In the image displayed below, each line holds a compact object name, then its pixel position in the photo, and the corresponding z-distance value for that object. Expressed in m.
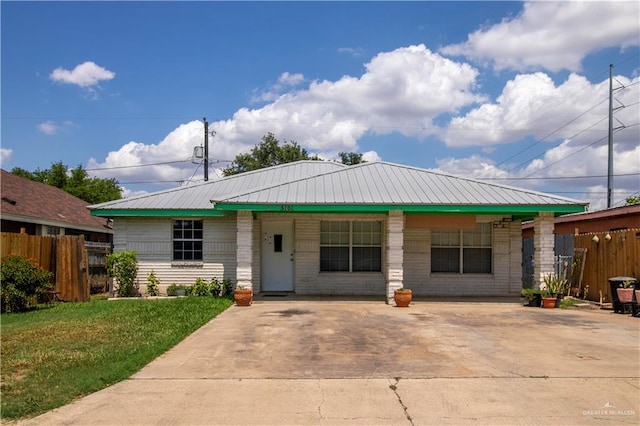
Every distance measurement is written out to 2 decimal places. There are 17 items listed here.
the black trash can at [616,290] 13.37
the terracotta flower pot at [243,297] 13.87
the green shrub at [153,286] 16.38
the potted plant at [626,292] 13.04
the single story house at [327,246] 16.28
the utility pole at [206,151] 32.97
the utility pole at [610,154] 32.31
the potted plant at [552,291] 14.10
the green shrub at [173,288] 16.22
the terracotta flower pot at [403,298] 13.78
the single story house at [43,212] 19.39
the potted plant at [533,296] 14.27
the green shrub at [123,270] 16.08
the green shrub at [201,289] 16.20
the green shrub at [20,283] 12.84
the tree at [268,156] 45.44
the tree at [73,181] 43.97
